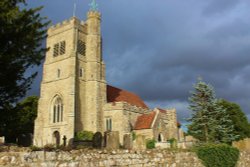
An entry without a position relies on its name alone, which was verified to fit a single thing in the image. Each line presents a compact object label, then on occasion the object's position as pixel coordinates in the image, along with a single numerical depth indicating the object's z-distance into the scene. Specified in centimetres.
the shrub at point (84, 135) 2649
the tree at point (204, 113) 1859
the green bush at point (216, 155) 979
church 2803
